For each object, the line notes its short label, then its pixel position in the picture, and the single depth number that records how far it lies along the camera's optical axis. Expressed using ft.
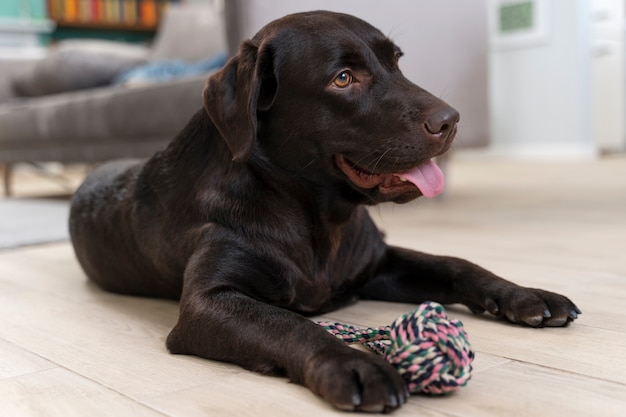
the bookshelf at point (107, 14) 27.43
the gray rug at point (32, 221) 10.03
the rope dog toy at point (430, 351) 3.48
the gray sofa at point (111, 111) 11.53
